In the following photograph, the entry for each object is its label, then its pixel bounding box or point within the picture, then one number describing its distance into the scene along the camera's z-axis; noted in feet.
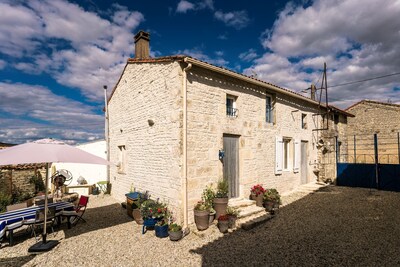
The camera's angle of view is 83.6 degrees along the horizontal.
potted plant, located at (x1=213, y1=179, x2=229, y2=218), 21.20
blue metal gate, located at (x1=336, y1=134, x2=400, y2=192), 36.11
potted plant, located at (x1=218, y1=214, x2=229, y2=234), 19.45
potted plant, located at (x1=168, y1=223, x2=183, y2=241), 18.17
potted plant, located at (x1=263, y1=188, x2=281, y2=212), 24.95
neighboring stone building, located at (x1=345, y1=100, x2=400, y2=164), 55.01
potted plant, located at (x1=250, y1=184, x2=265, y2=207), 25.66
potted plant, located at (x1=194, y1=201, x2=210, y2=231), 19.65
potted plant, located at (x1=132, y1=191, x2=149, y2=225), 22.75
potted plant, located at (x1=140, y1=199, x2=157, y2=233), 20.27
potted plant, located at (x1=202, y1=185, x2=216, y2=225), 21.11
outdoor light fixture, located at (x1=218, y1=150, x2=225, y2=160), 23.38
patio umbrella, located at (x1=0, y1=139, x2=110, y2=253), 15.00
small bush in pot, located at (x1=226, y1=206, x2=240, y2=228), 20.21
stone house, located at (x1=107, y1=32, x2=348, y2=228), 20.99
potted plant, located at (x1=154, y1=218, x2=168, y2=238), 19.06
